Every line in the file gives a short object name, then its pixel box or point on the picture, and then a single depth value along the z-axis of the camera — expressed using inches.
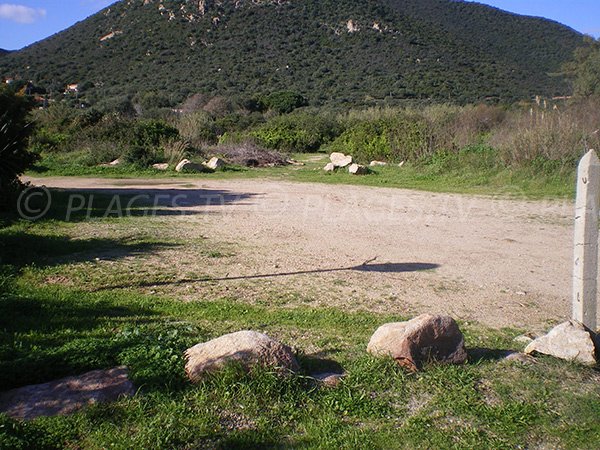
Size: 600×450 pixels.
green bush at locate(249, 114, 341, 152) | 1136.8
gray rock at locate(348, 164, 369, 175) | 762.2
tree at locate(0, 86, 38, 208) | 437.0
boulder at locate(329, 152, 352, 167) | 823.7
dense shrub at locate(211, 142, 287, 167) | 909.8
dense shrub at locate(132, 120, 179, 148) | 917.5
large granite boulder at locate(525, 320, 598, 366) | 172.1
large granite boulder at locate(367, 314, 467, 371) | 165.5
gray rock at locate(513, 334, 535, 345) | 195.3
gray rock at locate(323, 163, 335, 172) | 808.9
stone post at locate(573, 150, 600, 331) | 182.9
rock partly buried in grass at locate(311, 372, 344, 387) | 155.3
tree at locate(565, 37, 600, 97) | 1267.2
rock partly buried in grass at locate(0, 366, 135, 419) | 135.1
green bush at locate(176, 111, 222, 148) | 1054.7
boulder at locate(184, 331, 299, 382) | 151.5
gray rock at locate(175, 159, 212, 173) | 811.4
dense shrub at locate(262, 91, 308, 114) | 1696.6
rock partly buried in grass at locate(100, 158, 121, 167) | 853.0
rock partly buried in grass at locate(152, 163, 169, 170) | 828.1
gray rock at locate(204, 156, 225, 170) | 838.5
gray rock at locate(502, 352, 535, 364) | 173.3
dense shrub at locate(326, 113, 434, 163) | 821.2
